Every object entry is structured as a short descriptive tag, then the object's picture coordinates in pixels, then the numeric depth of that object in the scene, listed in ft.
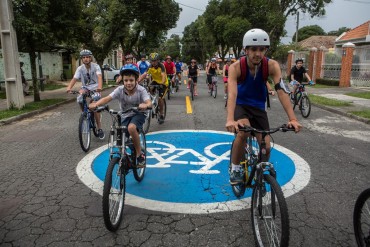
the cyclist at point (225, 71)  41.88
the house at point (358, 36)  90.81
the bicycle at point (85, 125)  20.43
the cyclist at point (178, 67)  75.51
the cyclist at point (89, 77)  22.35
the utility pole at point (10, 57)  36.24
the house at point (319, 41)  173.71
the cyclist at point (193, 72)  49.01
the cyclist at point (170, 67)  46.62
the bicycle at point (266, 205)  8.53
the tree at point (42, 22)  38.06
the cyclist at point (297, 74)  34.82
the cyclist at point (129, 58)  29.59
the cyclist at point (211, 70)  49.95
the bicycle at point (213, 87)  49.89
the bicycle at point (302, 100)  32.94
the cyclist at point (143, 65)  36.14
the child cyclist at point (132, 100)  13.23
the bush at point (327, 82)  70.13
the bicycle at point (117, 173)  10.30
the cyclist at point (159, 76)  29.63
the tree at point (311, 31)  291.58
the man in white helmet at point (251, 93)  10.69
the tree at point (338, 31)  304.11
